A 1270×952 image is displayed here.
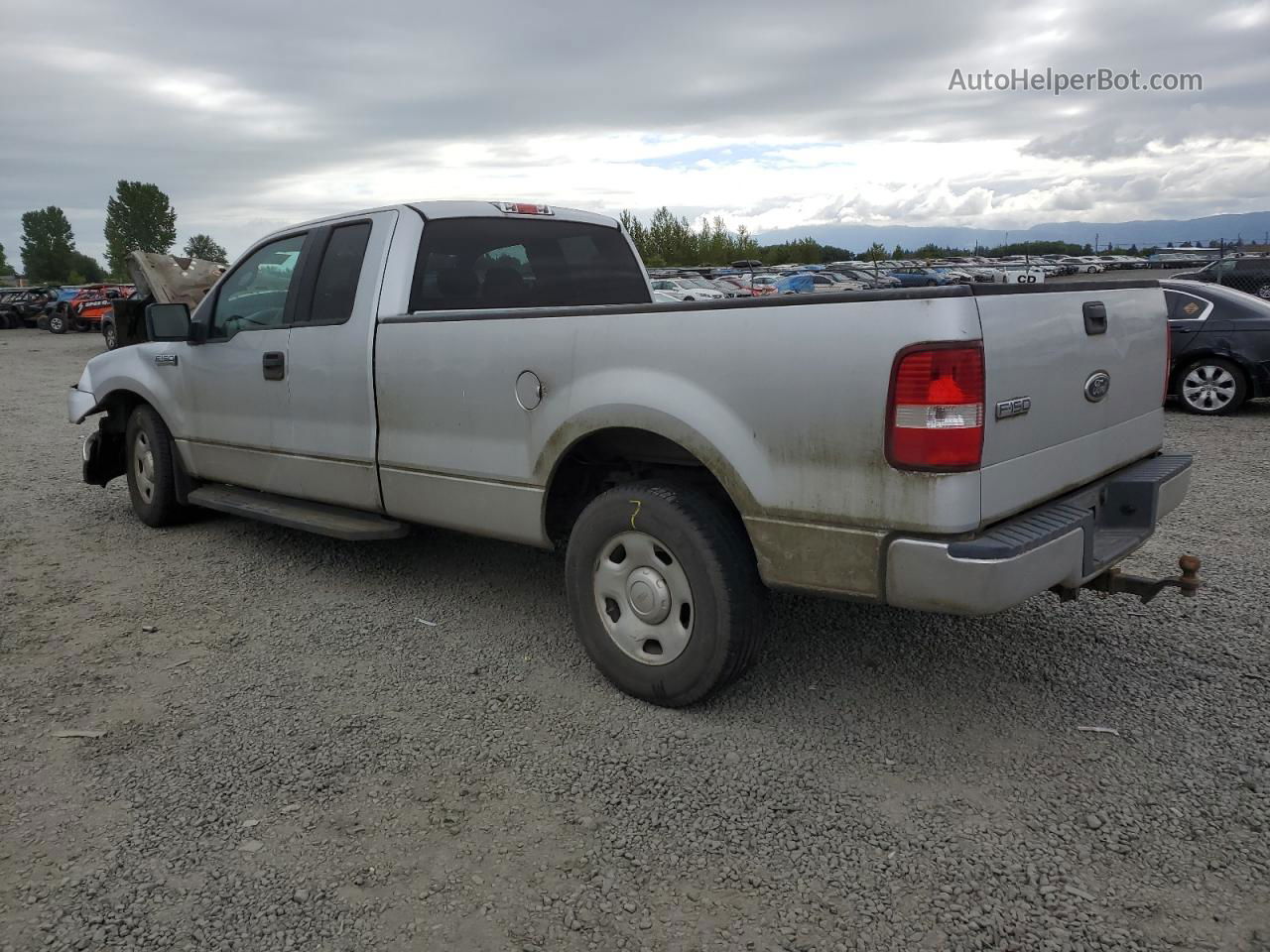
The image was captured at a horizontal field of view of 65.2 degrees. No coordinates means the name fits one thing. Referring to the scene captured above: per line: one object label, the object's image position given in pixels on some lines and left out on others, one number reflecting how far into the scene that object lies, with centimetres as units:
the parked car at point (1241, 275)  2148
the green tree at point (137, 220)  12612
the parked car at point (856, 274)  3745
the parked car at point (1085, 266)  5088
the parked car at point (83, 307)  3616
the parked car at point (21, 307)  4066
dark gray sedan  1020
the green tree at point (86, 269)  14112
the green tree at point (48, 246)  14350
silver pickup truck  294
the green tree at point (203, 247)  13512
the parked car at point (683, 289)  3066
